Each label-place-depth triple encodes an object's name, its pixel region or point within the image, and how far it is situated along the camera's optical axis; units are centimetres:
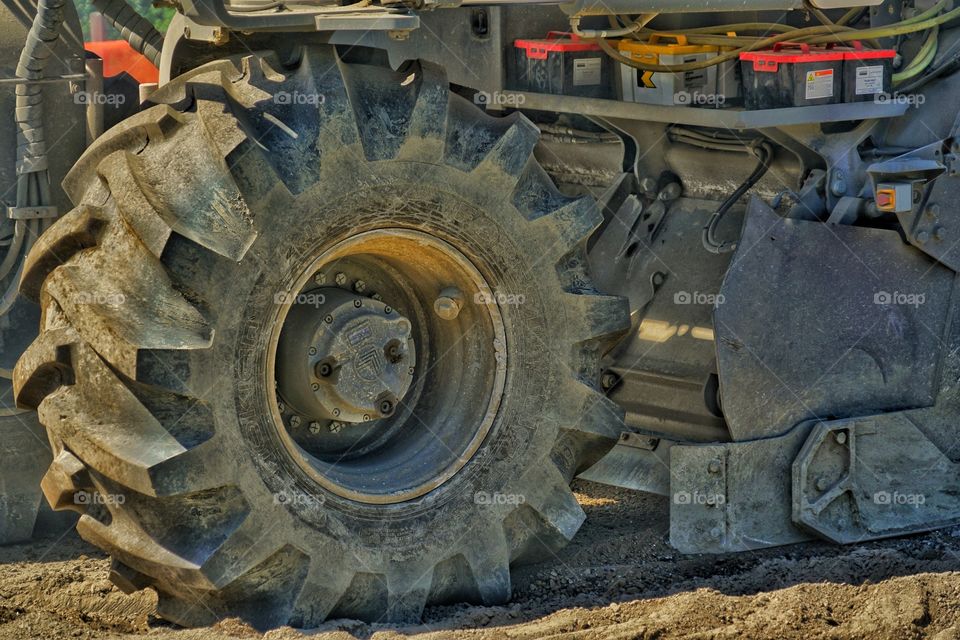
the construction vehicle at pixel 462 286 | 791
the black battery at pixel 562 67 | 998
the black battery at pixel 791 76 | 990
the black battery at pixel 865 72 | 1005
